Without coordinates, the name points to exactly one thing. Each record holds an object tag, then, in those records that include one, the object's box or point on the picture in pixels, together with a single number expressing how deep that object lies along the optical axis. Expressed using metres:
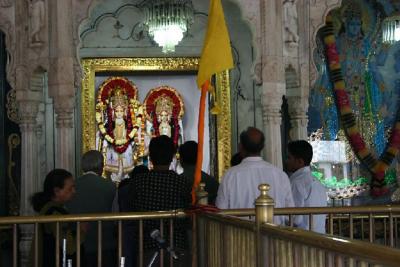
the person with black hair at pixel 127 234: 6.04
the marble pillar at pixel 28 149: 9.55
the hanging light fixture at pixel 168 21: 10.04
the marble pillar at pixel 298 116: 10.30
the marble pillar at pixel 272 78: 9.43
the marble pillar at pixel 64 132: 9.14
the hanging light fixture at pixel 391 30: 11.88
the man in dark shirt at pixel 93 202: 6.62
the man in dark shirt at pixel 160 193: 5.75
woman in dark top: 5.38
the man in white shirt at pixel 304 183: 6.43
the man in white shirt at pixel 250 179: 5.73
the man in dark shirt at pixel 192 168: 6.64
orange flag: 6.14
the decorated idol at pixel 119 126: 11.30
